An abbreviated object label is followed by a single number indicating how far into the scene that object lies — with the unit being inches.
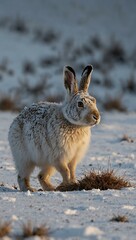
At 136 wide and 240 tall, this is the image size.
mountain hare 497.0
